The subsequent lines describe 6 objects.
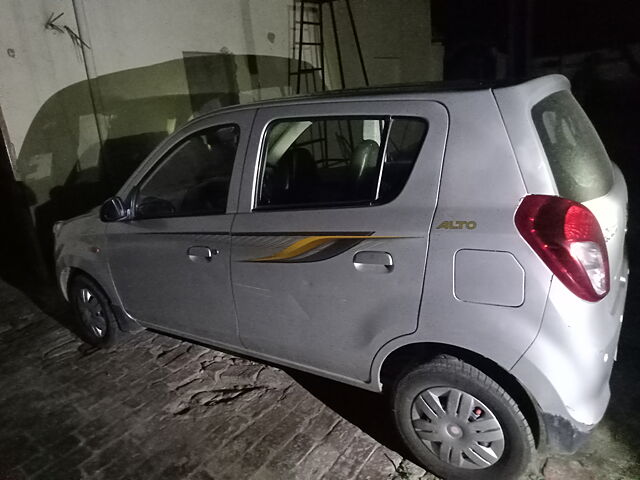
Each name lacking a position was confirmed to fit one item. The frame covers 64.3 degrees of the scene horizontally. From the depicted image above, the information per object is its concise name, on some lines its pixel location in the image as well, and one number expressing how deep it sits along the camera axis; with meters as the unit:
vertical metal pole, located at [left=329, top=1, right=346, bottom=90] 8.16
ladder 8.10
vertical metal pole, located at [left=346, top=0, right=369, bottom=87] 8.03
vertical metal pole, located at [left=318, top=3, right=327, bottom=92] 8.32
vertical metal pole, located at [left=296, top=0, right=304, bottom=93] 7.81
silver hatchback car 2.00
